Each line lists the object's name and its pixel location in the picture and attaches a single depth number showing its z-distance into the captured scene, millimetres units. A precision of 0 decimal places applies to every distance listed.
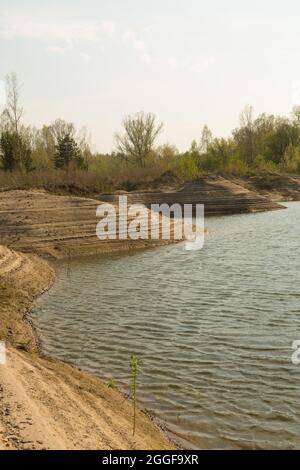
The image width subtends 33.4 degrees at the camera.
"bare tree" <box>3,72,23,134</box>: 42412
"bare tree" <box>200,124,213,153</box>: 74812
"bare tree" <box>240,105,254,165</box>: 71375
